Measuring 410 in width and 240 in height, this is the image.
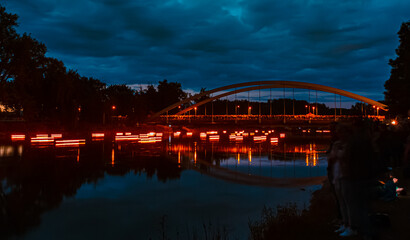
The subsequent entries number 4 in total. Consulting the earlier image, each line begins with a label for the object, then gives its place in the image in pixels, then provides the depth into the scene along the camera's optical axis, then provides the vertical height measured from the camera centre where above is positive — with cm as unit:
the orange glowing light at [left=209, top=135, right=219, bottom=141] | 5047 +22
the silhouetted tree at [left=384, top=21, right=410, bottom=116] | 3241 +661
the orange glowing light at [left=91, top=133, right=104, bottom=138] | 5328 +77
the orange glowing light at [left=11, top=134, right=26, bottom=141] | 4631 +40
